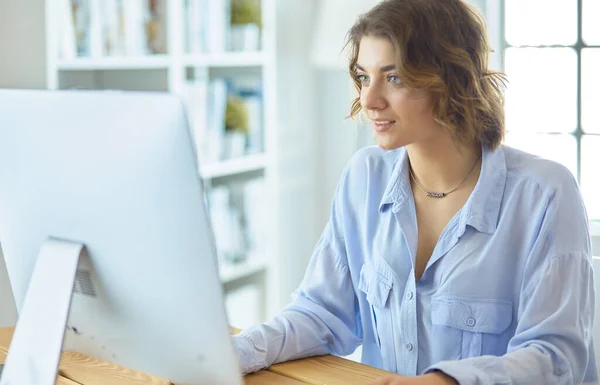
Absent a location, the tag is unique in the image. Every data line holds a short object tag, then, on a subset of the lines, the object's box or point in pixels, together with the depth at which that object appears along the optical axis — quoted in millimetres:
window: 3259
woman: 2126
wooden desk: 2077
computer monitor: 1754
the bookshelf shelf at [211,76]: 3320
